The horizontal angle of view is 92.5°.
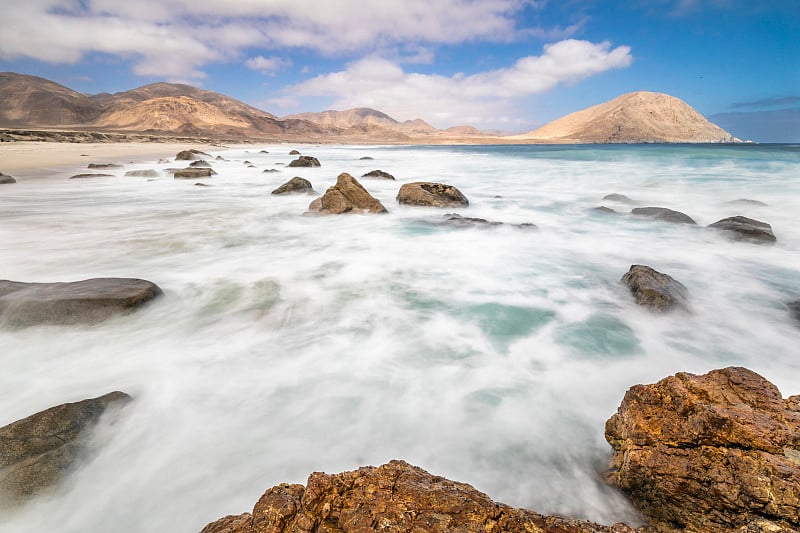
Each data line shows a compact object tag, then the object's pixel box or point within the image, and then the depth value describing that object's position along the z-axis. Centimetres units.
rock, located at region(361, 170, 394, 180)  1711
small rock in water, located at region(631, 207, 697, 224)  848
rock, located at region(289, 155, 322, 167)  2160
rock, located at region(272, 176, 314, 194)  1229
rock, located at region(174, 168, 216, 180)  1504
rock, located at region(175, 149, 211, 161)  2241
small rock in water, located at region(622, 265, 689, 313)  416
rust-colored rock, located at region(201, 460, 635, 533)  137
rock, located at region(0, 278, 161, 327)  358
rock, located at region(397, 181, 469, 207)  1030
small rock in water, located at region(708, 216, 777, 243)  685
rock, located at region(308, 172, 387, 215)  941
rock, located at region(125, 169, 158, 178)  1539
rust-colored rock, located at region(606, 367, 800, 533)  152
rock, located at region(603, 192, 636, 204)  1163
